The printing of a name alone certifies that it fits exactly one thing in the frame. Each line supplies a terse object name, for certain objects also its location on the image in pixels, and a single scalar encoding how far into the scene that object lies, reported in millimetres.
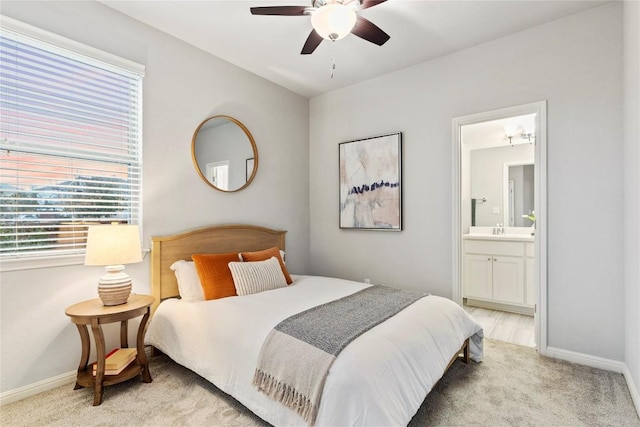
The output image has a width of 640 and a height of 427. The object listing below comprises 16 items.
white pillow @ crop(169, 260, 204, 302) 2670
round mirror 3159
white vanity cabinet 3863
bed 1492
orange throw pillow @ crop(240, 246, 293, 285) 3088
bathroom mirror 4617
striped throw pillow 2709
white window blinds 2092
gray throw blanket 1580
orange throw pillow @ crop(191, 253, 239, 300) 2629
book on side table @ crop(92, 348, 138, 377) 2131
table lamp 2133
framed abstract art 3584
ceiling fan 1885
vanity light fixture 4242
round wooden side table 2020
